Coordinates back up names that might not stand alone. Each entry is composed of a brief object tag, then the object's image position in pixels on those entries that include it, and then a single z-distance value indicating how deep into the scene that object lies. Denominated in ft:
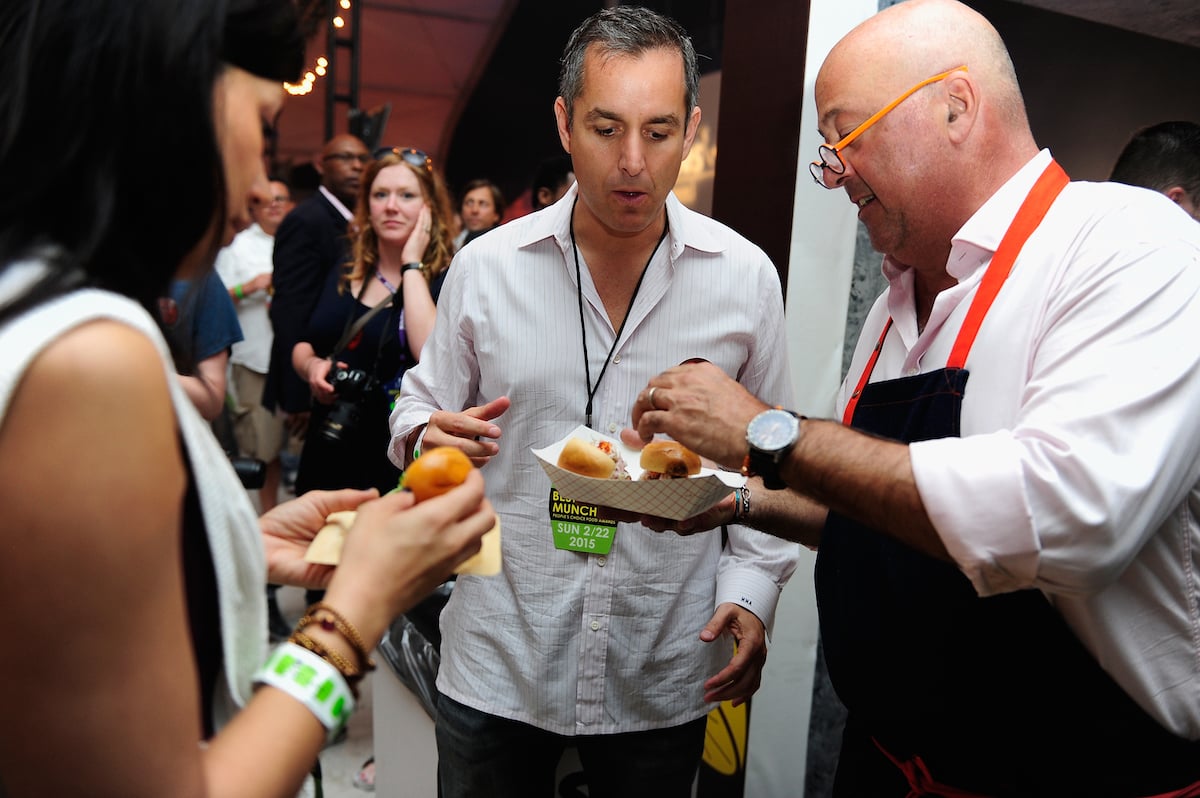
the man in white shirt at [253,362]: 16.60
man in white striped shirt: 6.05
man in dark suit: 12.69
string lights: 28.90
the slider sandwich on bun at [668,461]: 5.35
